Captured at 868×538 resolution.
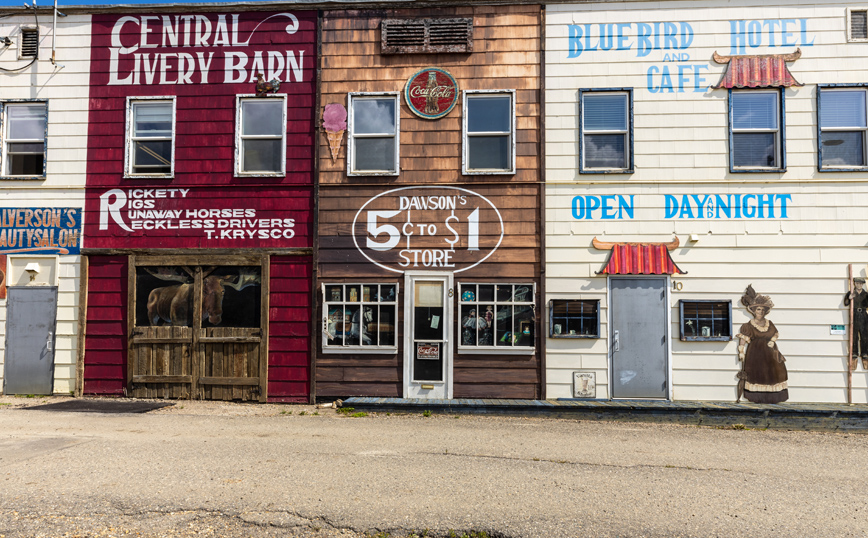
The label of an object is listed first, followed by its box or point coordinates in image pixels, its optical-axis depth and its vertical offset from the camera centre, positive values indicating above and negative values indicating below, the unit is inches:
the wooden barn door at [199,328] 433.4 -24.4
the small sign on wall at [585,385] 418.9 -60.1
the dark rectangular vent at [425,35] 439.8 +190.4
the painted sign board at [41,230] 449.4 +46.5
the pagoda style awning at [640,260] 417.7 +26.9
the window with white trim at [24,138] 459.8 +117.3
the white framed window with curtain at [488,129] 438.9 +122.3
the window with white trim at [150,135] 452.8 +118.7
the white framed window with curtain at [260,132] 448.5 +120.8
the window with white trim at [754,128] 426.9 +121.3
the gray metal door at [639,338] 418.0 -27.2
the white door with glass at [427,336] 426.6 -27.8
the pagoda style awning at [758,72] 421.7 +159.8
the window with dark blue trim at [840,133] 423.8 +117.4
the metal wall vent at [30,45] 462.0 +188.7
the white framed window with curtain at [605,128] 434.3 +122.6
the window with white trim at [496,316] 425.1 -13.2
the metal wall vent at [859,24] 425.7 +194.8
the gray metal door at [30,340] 443.2 -35.0
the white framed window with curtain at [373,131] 442.9 +121.3
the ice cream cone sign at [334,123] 441.4 +125.7
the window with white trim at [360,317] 430.9 -15.0
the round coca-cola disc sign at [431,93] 438.3 +147.7
